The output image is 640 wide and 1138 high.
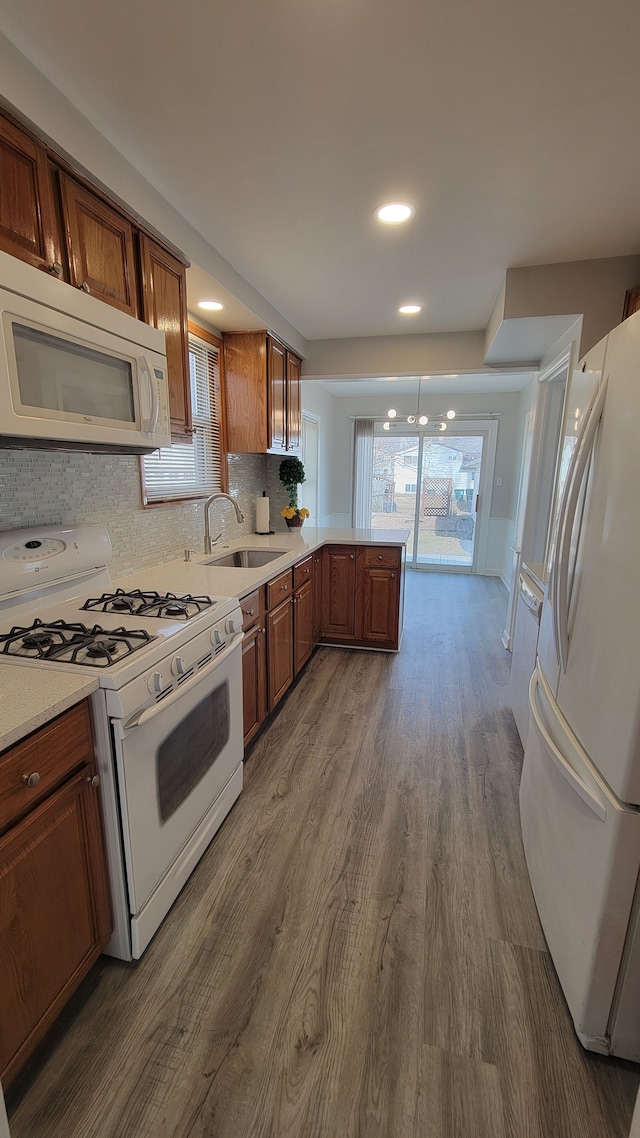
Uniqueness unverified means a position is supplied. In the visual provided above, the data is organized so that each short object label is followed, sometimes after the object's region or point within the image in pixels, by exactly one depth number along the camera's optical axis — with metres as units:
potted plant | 3.95
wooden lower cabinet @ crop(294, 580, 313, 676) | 3.10
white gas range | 1.24
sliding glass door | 6.61
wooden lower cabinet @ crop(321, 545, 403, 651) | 3.65
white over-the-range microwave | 1.14
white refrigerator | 1.06
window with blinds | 2.53
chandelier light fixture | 5.20
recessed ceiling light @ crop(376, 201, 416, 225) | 1.99
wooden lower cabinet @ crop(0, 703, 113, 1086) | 0.96
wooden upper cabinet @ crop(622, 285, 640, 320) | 2.28
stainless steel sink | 3.12
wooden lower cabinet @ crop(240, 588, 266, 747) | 2.26
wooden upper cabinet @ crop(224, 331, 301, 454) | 3.21
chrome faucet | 2.63
